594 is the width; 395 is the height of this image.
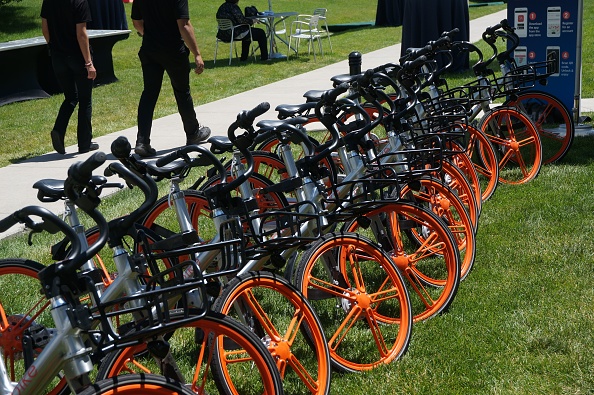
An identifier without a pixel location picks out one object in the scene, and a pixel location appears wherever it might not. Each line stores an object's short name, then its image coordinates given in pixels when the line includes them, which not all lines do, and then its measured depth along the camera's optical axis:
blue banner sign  9.19
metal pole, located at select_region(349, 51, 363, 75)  8.12
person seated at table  18.86
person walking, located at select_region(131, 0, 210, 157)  9.38
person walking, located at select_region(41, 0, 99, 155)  9.59
